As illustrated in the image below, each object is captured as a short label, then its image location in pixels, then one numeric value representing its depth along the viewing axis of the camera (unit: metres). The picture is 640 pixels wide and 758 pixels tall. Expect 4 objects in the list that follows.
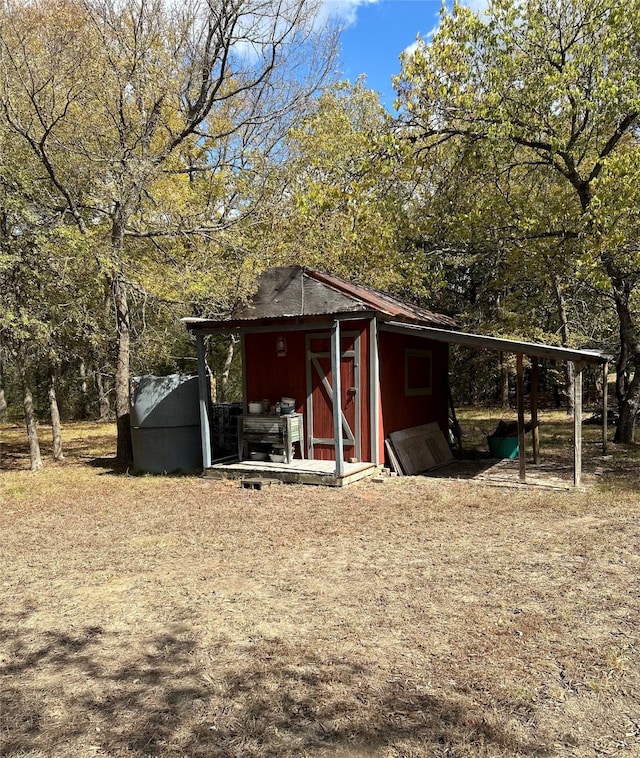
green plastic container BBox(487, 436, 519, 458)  10.66
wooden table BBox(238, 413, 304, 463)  8.81
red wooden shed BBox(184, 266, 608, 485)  8.37
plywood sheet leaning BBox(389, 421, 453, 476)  9.33
